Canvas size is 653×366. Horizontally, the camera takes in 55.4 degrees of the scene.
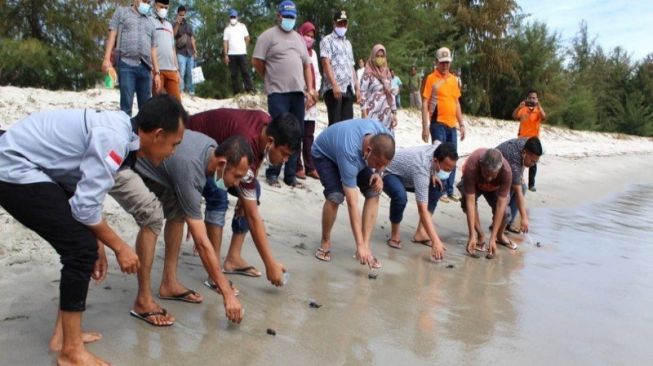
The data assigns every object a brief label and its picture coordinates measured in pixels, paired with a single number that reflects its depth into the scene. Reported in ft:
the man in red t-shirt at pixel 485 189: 16.49
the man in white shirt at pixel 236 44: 30.68
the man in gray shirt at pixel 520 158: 18.30
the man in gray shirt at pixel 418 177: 16.06
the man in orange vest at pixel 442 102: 22.15
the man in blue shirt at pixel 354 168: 13.48
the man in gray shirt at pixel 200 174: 9.60
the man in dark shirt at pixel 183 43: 30.58
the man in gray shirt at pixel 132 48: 18.25
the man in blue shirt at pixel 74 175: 7.62
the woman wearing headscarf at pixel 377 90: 21.72
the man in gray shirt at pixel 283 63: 18.57
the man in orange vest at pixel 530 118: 28.68
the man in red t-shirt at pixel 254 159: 10.94
